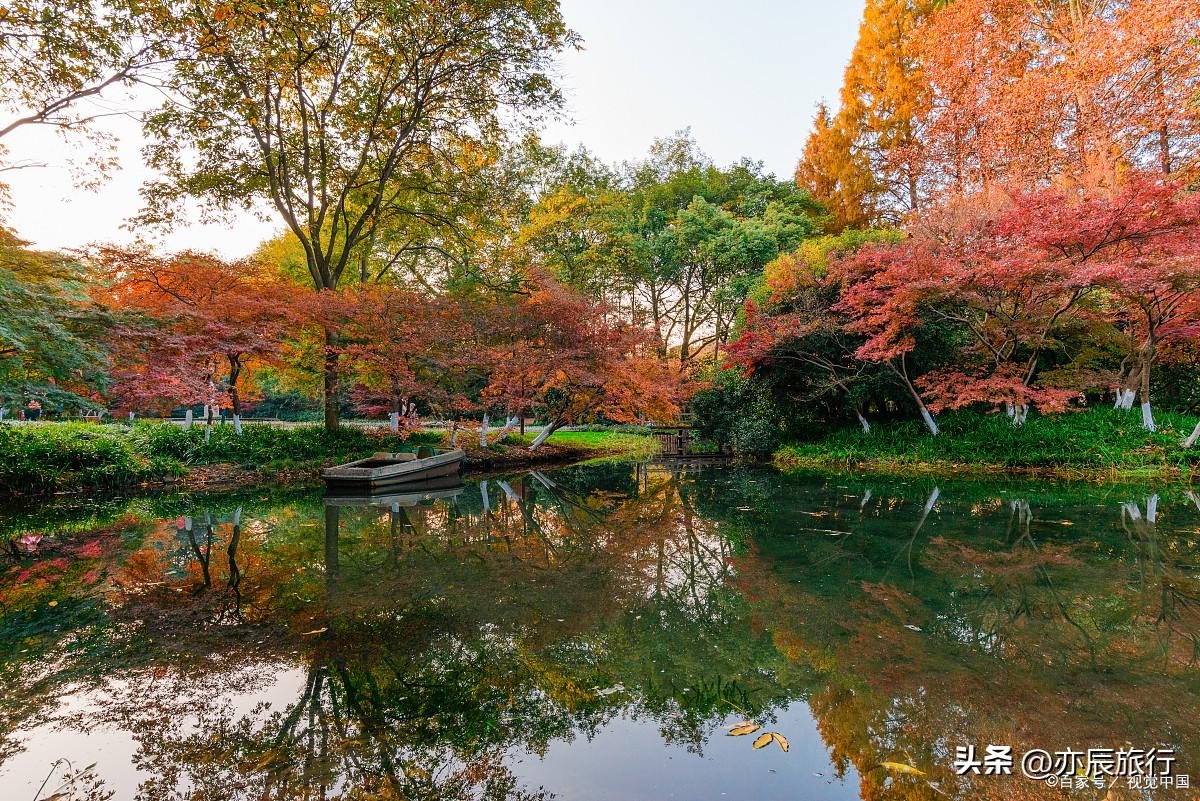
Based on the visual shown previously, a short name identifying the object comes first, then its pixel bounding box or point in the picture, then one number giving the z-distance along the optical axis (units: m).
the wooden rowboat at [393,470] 10.18
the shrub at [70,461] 9.27
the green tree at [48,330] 7.30
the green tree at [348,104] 11.16
